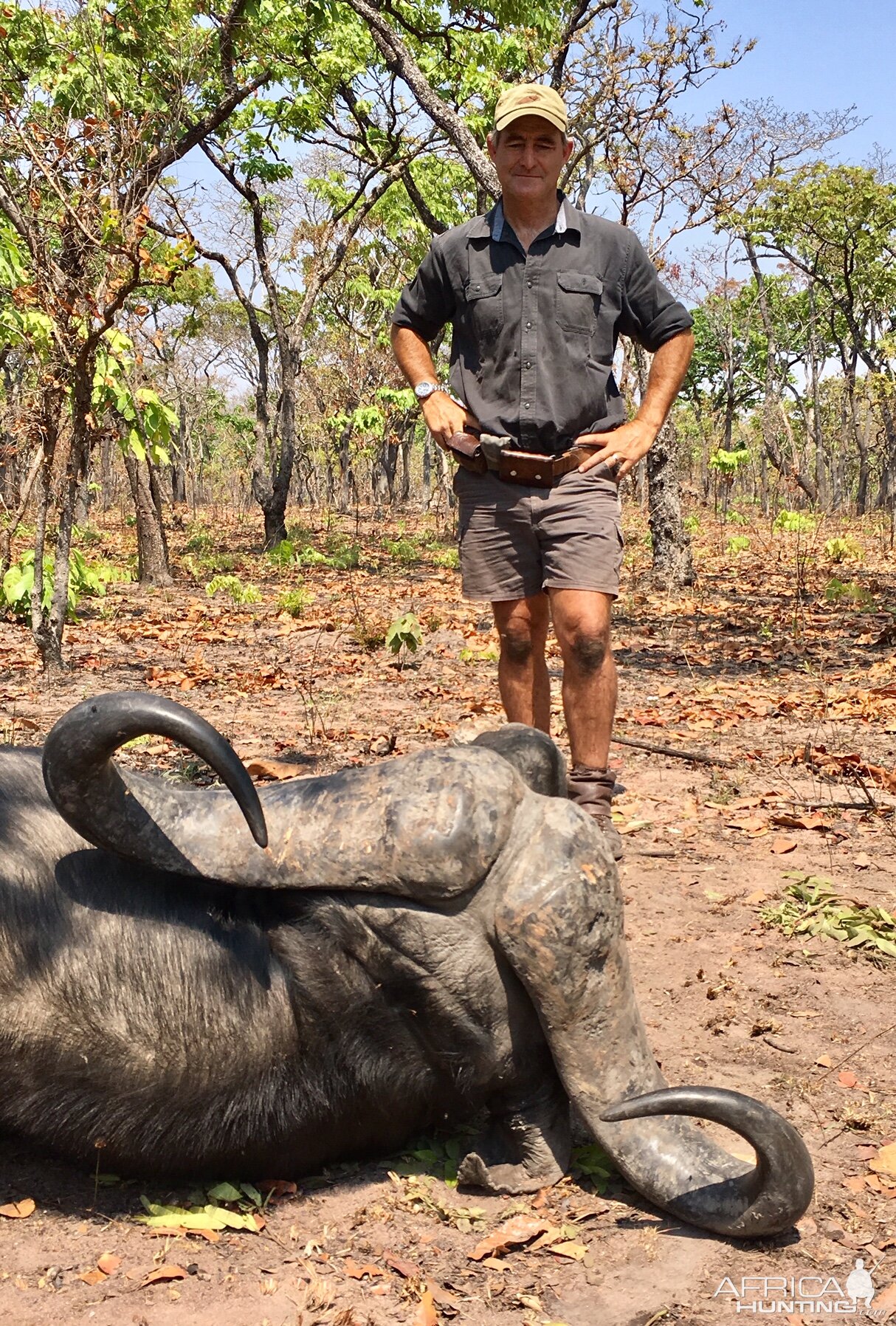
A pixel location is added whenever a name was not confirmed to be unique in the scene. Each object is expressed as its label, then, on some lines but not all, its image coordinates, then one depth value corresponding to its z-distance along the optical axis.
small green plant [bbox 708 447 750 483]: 19.55
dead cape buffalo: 2.05
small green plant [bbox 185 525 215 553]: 17.08
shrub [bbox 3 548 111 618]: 7.63
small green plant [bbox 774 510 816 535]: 16.91
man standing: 3.97
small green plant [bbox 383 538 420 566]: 15.68
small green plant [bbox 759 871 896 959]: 3.38
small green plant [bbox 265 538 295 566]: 14.75
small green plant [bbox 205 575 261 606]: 11.03
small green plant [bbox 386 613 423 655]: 7.46
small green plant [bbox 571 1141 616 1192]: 2.31
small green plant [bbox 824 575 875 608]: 10.25
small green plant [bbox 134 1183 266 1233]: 2.21
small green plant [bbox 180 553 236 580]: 13.54
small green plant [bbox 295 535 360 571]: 14.50
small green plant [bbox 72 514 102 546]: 17.95
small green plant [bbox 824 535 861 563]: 13.89
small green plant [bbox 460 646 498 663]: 7.83
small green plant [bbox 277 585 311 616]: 9.98
